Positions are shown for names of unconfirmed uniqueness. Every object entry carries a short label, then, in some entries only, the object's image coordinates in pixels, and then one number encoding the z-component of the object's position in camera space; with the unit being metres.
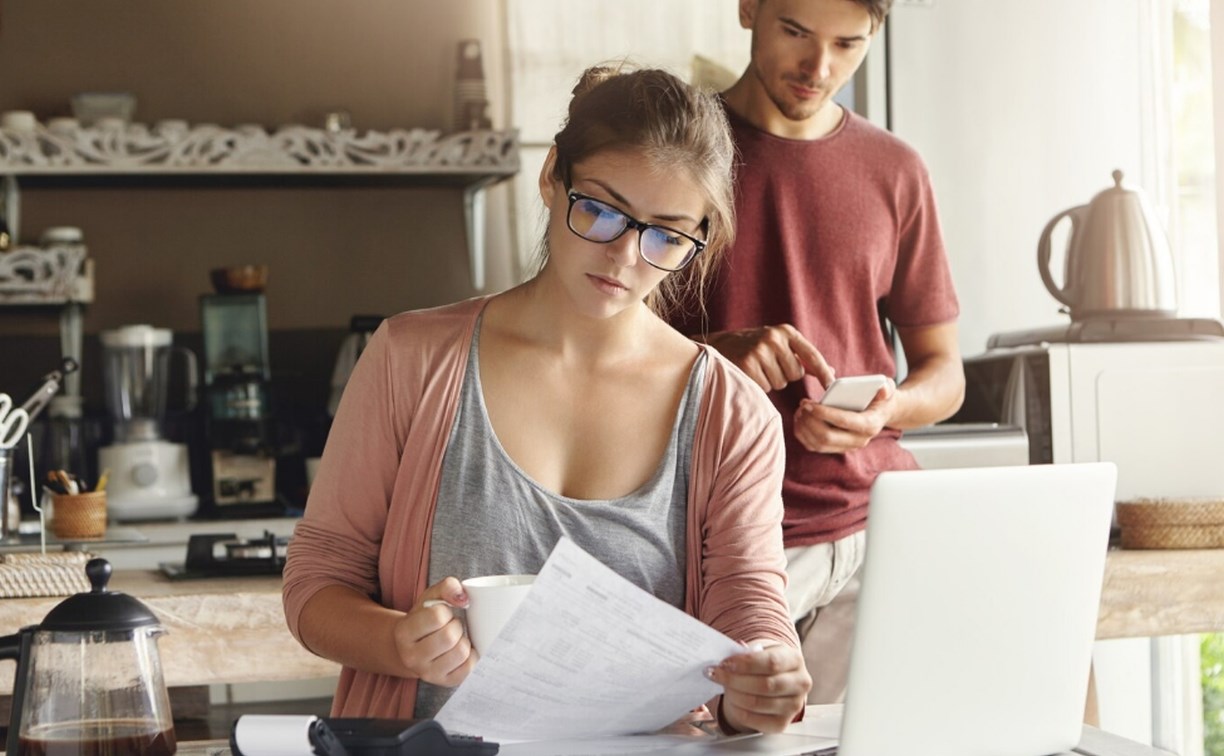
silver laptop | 0.95
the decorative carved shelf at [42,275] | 3.25
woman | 1.22
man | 1.84
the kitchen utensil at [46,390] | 2.29
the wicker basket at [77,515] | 2.21
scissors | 1.90
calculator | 0.95
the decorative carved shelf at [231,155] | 3.26
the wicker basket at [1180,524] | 2.24
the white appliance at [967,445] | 2.32
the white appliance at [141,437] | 3.28
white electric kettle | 2.52
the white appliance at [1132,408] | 2.41
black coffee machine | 3.37
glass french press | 0.89
